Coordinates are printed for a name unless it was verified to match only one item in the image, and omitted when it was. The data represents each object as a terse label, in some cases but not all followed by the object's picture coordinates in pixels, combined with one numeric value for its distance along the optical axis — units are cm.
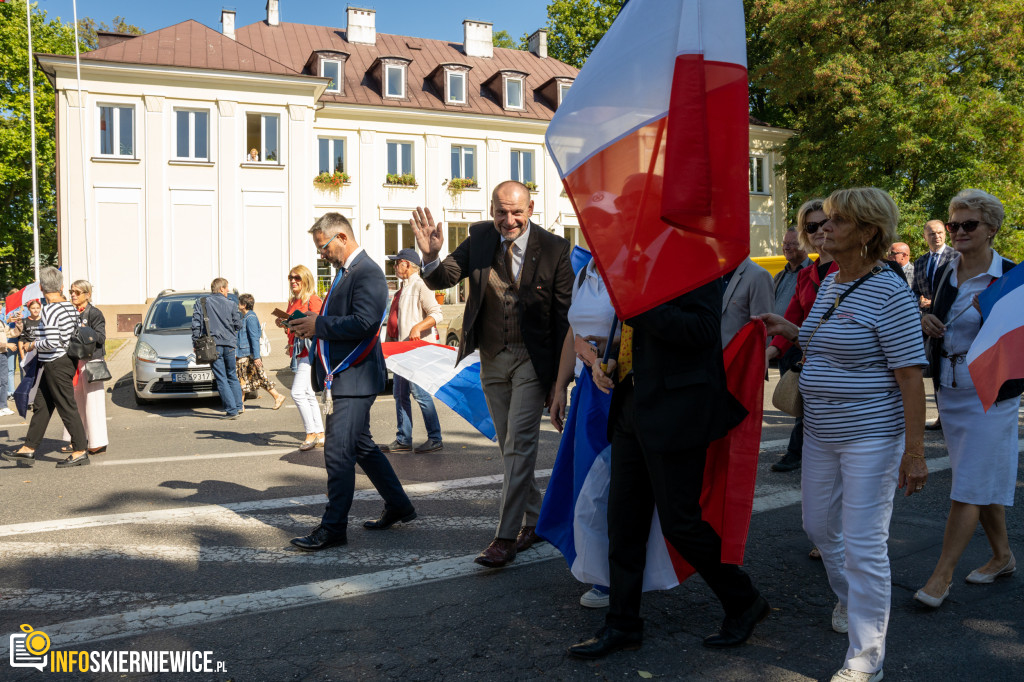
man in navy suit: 521
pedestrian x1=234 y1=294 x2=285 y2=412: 1233
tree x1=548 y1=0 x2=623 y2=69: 4344
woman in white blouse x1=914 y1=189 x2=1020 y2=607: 417
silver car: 1220
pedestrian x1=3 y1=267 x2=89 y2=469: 801
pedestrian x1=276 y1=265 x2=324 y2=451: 875
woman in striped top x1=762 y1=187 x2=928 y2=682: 330
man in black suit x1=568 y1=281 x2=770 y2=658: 338
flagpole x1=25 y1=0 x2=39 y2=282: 2665
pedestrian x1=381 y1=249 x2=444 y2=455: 840
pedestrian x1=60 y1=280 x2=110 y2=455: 846
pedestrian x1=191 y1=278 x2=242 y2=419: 1145
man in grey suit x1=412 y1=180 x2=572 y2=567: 480
